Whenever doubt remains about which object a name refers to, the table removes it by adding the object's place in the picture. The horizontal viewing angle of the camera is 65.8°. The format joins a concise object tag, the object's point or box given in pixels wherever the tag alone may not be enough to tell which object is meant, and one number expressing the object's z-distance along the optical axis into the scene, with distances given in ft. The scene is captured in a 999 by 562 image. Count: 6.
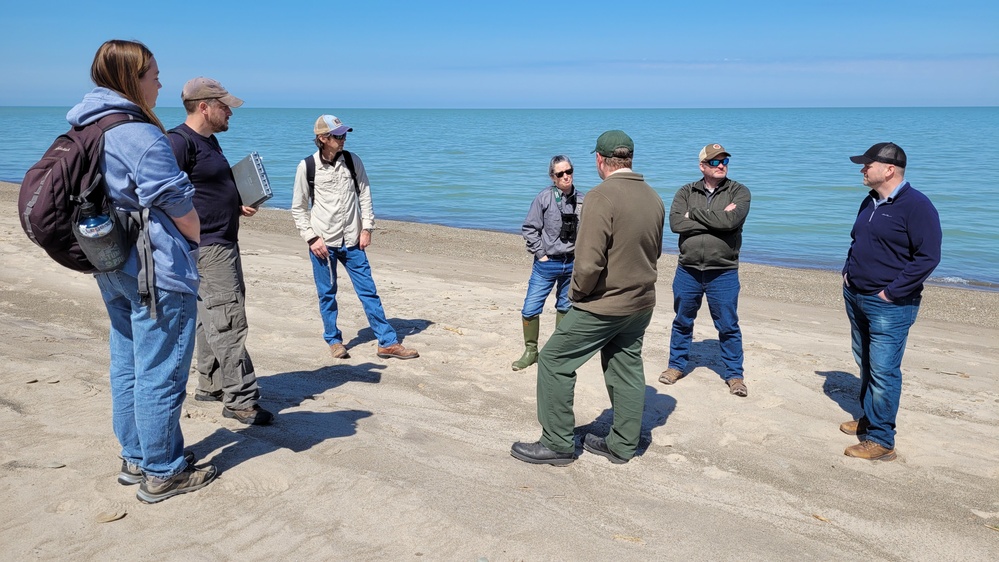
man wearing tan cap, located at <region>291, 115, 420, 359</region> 21.52
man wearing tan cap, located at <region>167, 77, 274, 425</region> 15.51
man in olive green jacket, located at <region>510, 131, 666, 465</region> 14.14
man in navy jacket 15.62
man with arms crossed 19.48
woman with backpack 10.65
